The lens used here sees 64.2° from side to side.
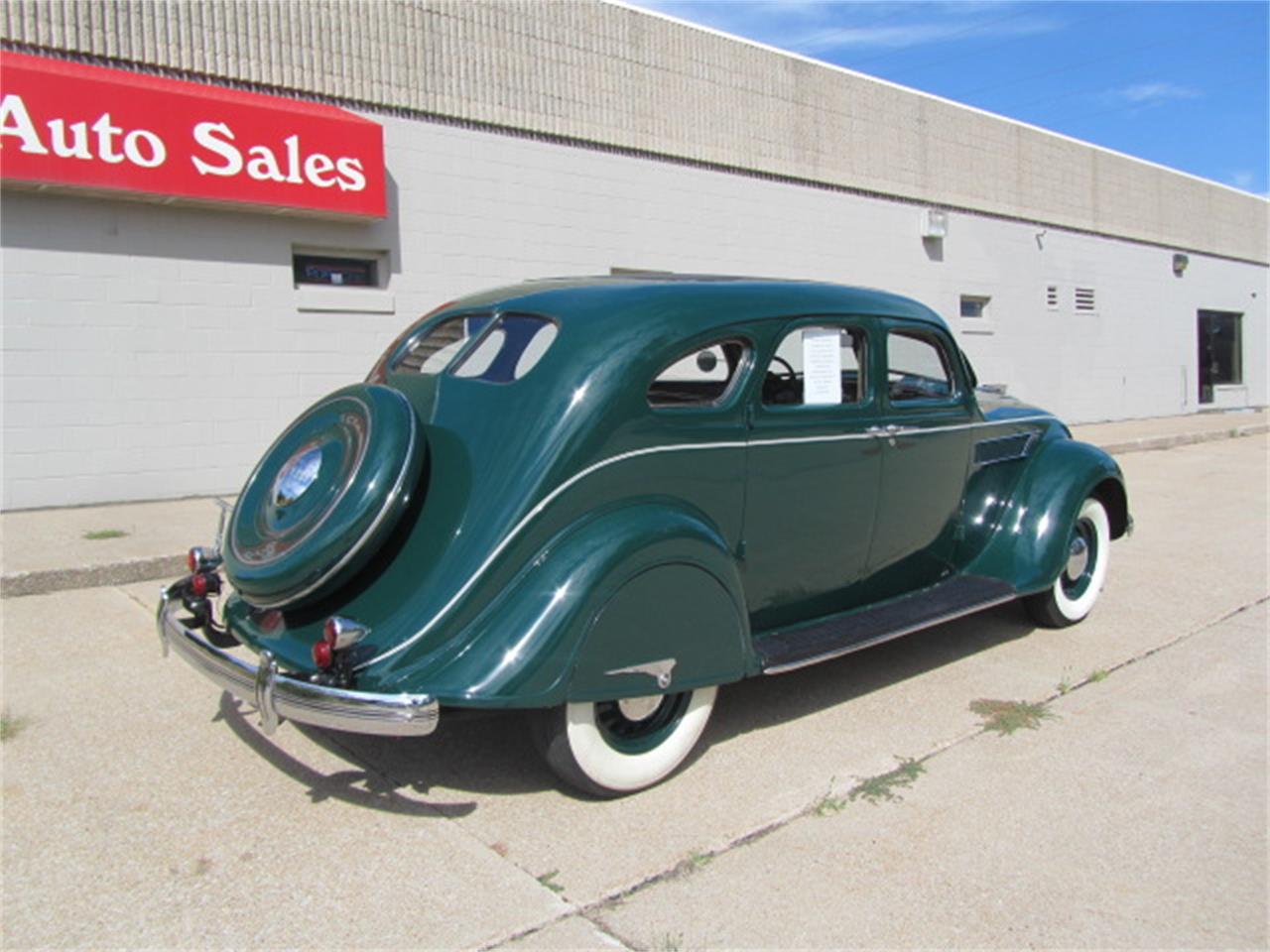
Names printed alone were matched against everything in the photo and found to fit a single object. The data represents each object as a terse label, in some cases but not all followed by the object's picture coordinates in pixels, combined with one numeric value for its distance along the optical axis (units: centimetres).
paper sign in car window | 413
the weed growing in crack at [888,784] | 344
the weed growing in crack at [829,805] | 333
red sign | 727
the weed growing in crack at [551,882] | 285
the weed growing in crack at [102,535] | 688
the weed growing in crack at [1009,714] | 407
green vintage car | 308
